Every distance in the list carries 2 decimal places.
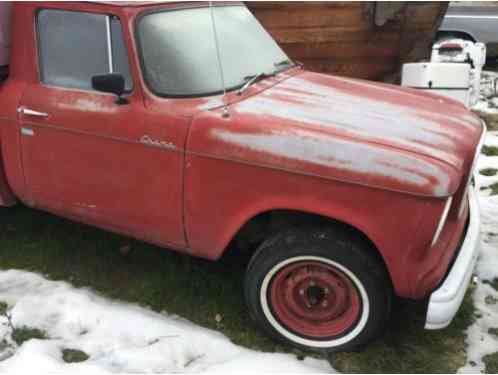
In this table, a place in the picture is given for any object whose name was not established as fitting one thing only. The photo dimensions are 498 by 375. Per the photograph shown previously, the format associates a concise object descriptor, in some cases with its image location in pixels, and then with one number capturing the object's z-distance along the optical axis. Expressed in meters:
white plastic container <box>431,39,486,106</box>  5.74
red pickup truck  2.53
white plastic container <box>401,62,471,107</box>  5.34
